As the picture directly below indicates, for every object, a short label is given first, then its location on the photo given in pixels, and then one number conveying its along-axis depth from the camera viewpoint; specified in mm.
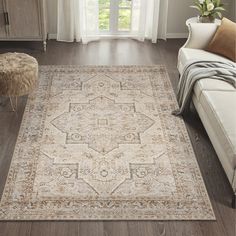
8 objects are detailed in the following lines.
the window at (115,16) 5262
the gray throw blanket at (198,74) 3729
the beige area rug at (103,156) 2916
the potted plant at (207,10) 4527
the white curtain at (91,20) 5125
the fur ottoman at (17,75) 3756
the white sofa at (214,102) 2988
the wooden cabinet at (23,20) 4730
